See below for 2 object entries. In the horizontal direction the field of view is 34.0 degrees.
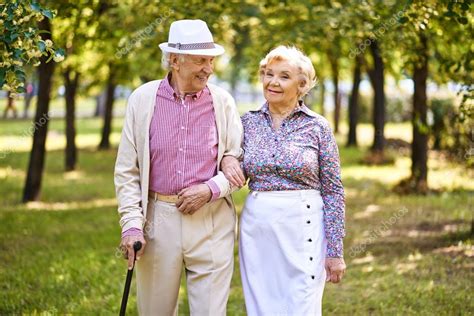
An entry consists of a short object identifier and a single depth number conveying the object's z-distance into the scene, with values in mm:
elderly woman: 4062
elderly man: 4070
